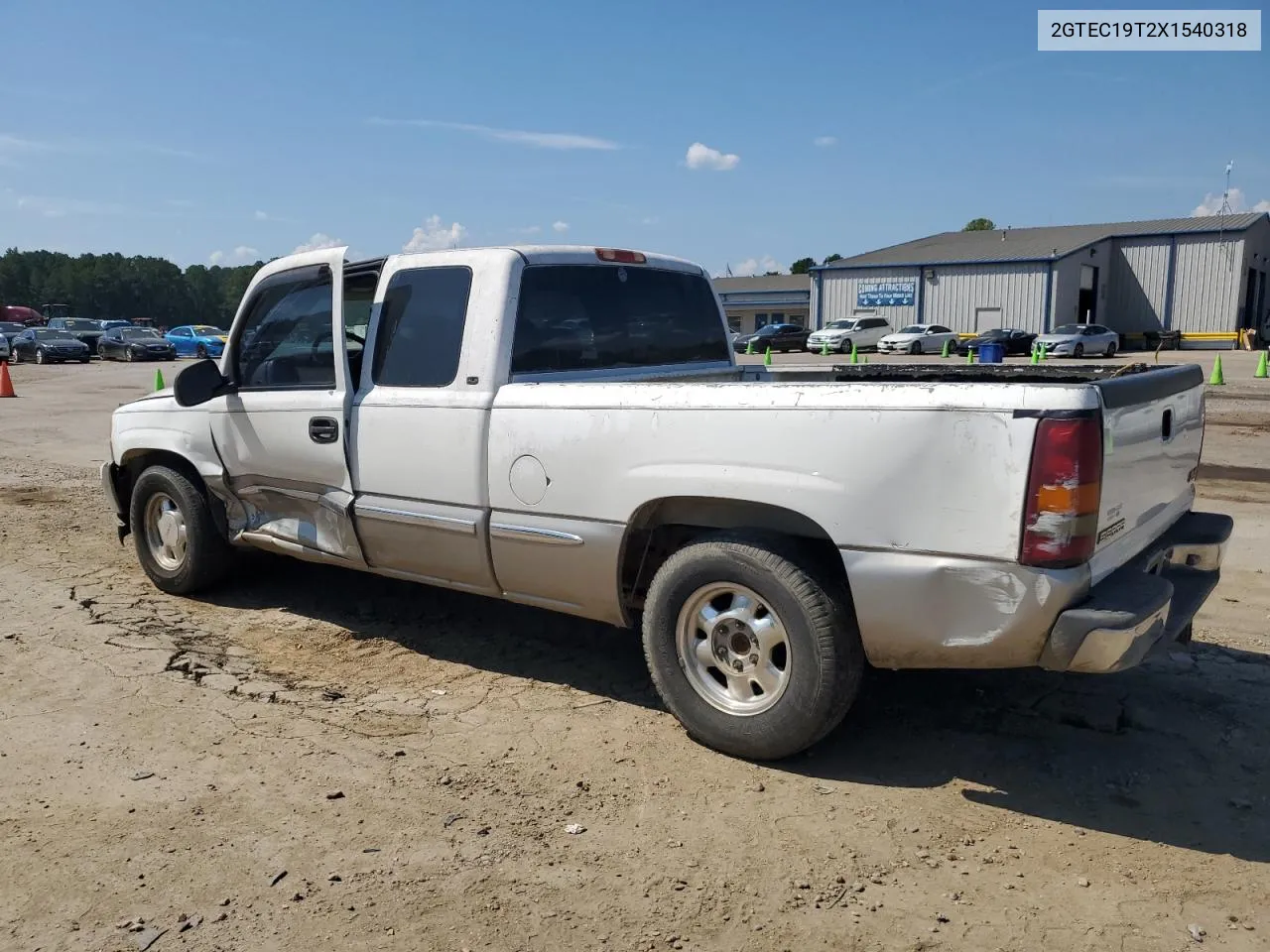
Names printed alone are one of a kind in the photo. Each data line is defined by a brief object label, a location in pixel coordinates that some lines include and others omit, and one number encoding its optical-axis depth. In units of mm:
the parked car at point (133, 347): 39438
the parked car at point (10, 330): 39588
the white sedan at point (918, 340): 46750
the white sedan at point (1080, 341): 42438
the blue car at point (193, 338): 45875
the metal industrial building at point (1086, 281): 52375
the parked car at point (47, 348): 37562
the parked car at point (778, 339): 51656
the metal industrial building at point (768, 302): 74375
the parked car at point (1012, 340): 45188
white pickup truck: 3170
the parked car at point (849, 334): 48750
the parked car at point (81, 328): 42281
